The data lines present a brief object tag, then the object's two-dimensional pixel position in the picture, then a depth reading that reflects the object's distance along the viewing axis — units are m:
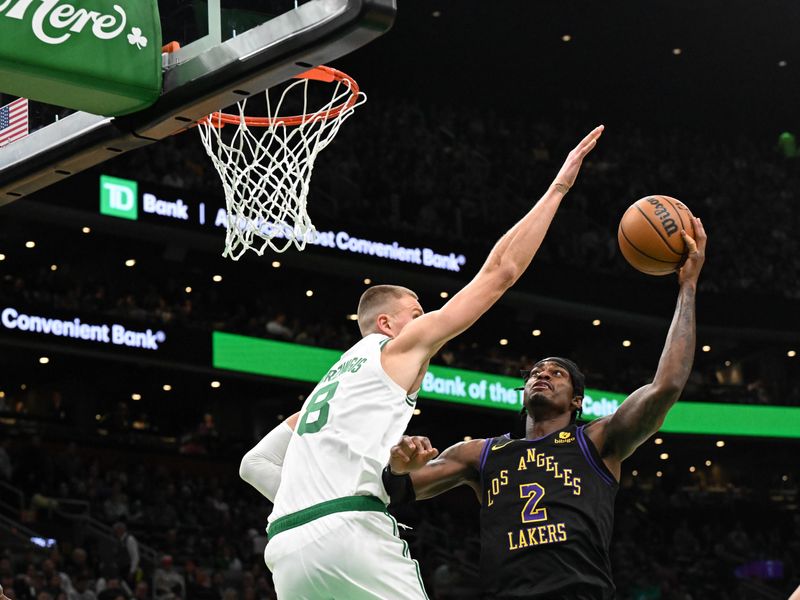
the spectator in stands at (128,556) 15.56
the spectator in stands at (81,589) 14.07
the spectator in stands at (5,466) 18.06
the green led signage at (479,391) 21.06
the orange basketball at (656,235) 5.57
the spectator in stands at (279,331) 21.60
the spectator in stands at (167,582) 15.35
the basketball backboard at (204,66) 4.52
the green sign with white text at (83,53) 4.77
